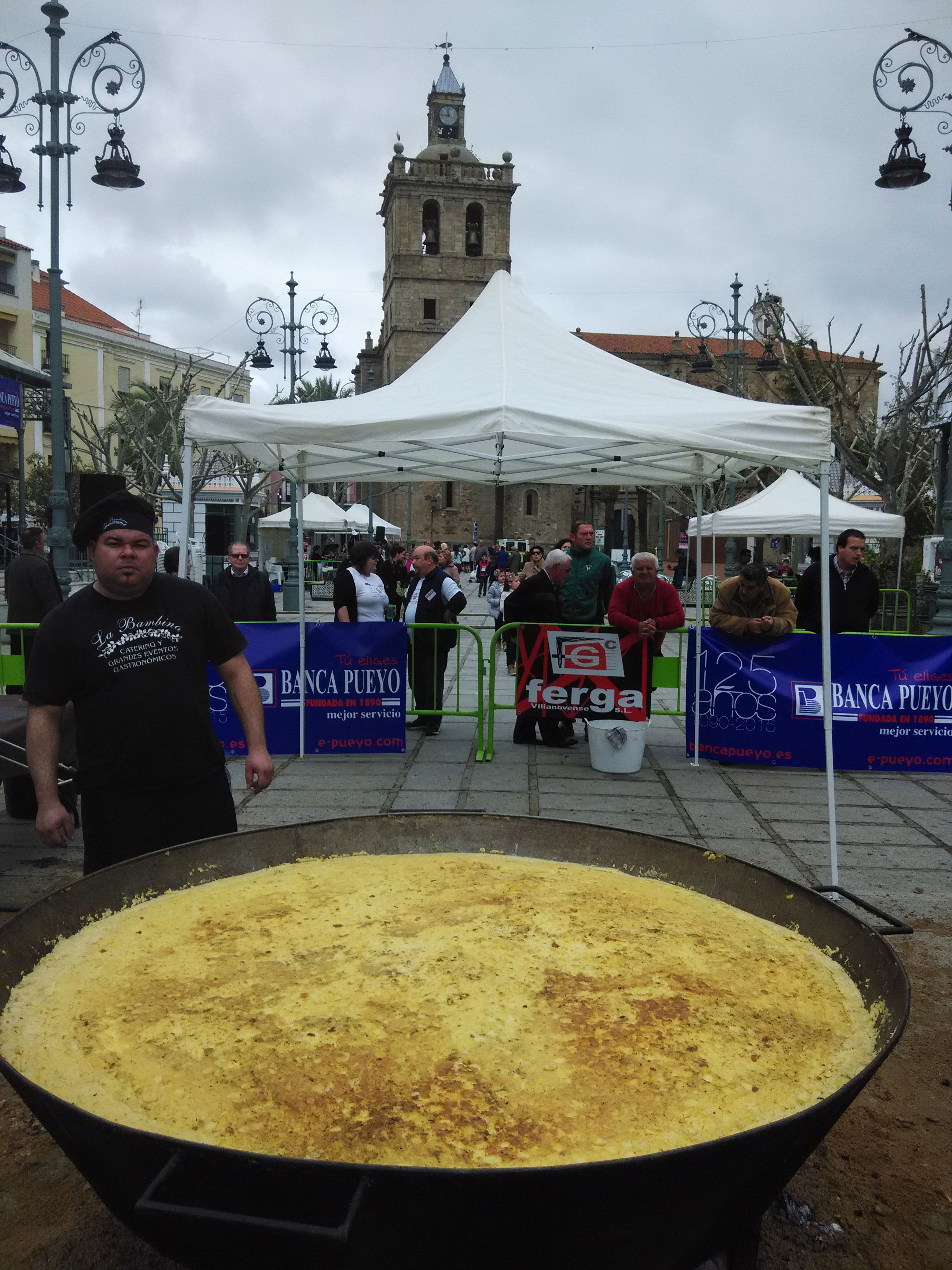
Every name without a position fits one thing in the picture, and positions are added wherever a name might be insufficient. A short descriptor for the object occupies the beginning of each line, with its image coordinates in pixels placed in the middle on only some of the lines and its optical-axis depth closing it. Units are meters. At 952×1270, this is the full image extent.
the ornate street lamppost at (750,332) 22.59
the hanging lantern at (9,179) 12.54
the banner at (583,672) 8.21
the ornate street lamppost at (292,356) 23.34
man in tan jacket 7.79
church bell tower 69.12
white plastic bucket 7.61
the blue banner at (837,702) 7.62
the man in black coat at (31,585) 8.92
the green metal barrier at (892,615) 14.88
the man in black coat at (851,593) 8.19
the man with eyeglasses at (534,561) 14.68
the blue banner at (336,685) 7.96
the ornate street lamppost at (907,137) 11.77
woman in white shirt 9.24
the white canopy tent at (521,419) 6.39
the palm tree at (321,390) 52.38
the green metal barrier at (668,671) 8.38
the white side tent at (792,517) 17.52
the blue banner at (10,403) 12.16
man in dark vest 9.09
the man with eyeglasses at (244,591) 9.09
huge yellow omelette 1.43
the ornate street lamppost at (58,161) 11.62
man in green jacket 8.83
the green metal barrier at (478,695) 8.12
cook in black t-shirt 2.89
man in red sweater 8.06
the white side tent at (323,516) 27.00
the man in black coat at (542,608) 8.73
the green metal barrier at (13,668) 7.67
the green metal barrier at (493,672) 8.08
